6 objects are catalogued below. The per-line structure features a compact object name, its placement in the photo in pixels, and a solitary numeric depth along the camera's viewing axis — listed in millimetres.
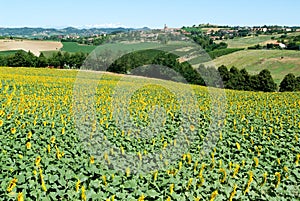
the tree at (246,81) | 53228
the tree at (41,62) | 62656
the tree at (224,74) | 55562
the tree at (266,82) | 52031
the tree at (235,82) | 53750
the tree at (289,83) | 51816
